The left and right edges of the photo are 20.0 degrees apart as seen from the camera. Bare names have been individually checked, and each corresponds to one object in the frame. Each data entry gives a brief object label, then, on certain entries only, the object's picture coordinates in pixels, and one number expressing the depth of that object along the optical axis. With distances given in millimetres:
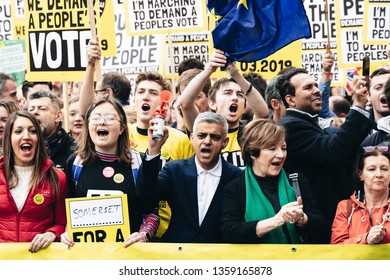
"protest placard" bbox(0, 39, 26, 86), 15508
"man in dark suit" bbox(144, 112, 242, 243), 7750
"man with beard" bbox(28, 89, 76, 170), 9047
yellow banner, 7199
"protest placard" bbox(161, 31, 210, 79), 14133
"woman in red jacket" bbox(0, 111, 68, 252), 7613
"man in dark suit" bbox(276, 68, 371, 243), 7836
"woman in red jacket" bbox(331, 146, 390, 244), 7375
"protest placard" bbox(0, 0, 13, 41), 16859
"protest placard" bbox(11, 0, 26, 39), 16123
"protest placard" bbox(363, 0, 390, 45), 12344
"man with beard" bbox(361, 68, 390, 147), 8180
